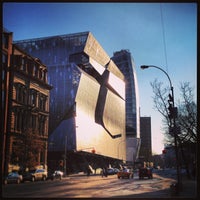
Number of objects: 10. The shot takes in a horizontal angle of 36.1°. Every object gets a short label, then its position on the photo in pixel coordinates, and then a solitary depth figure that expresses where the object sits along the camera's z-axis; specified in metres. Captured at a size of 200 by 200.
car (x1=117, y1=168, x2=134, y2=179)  37.28
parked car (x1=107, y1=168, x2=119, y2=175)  43.87
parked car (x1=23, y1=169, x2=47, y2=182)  27.28
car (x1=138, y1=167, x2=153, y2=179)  33.47
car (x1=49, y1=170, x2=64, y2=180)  27.30
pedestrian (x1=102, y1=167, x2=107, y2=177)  39.61
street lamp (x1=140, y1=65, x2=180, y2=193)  20.12
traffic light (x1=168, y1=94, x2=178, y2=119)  20.23
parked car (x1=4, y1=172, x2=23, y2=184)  21.89
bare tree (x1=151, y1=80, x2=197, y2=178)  26.10
